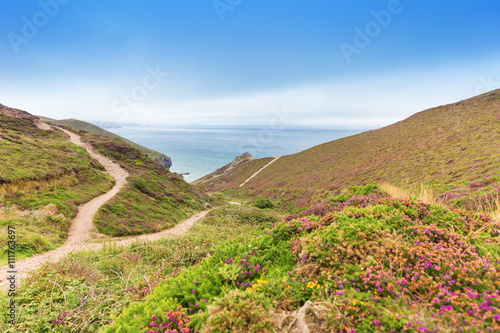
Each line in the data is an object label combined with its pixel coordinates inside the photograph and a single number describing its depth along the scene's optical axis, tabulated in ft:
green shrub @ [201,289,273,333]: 7.64
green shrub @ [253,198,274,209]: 102.22
